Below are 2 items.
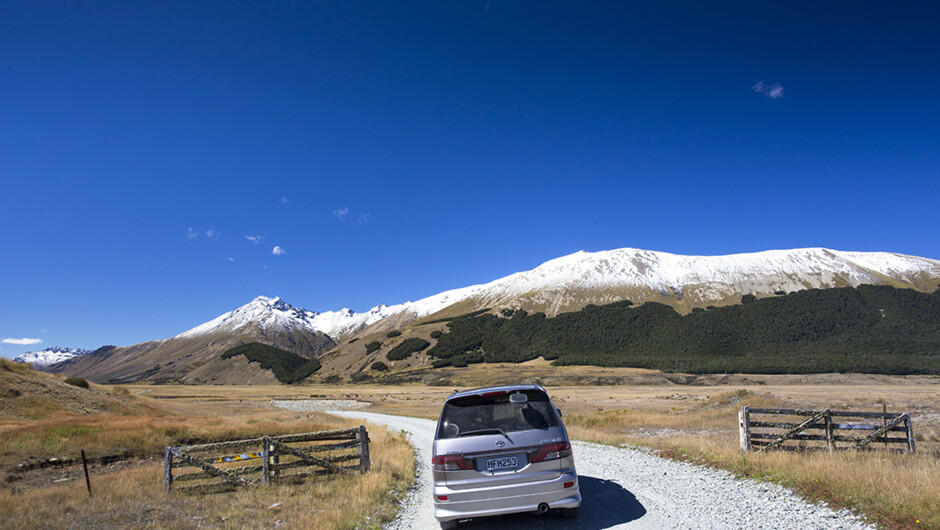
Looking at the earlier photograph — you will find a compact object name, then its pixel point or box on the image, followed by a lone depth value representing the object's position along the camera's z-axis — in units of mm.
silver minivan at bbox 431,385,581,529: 7324
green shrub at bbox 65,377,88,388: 37031
